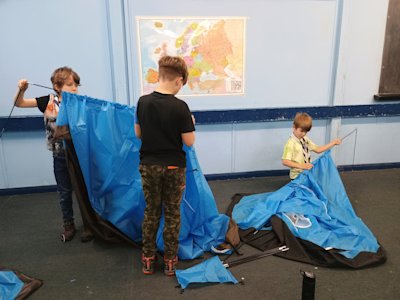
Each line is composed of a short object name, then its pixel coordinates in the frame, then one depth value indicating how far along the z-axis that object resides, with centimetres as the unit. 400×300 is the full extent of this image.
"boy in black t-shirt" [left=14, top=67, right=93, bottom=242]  215
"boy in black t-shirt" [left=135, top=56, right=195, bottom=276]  173
